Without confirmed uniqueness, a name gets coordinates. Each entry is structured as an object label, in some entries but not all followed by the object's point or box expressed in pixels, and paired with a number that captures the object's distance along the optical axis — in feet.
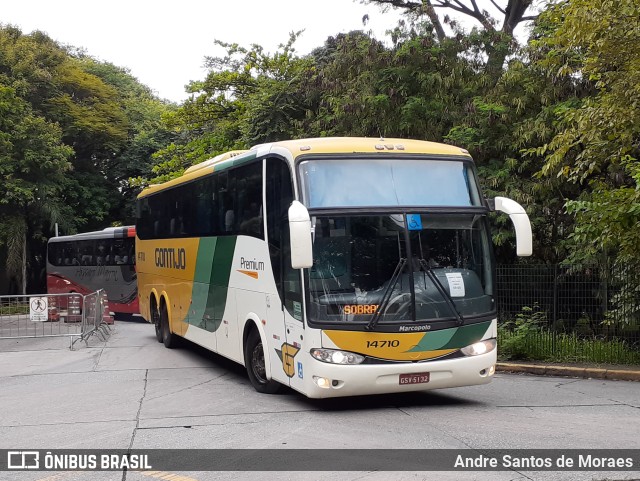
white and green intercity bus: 30.55
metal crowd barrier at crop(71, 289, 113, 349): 66.54
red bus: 101.24
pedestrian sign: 67.31
